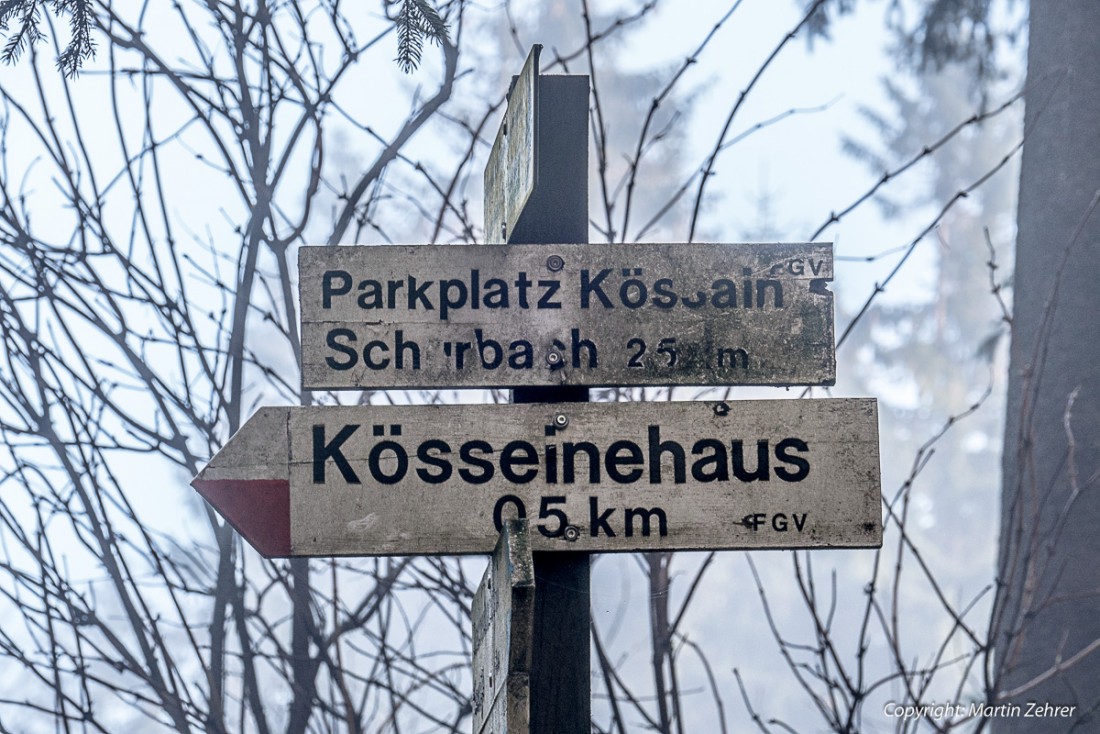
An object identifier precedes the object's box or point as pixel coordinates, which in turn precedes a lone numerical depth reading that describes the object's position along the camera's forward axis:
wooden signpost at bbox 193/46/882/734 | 3.44
